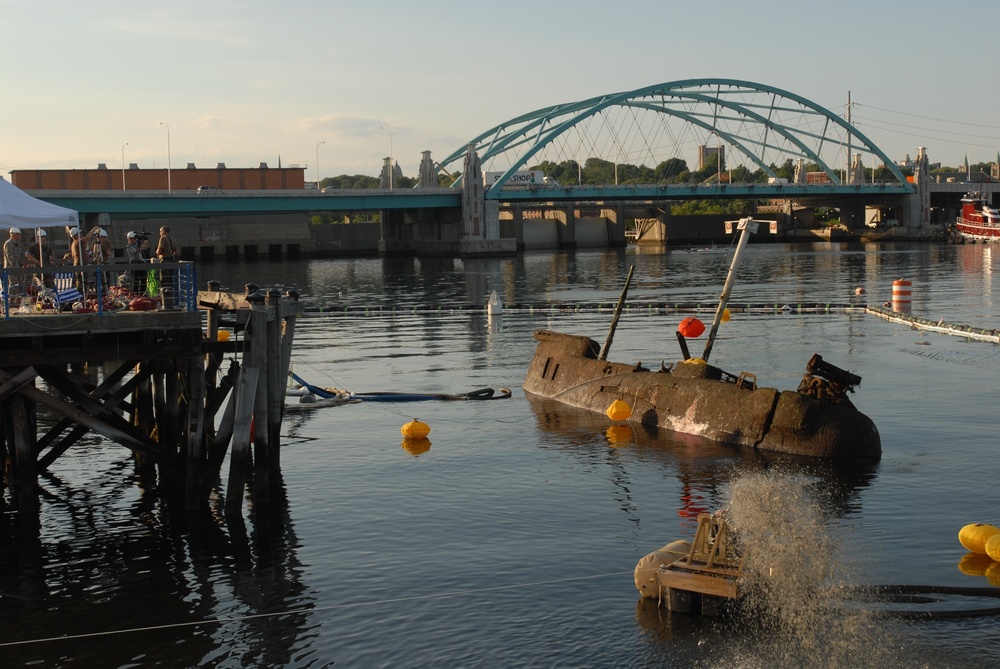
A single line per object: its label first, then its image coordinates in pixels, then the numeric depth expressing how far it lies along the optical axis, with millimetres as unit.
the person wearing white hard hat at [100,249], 25688
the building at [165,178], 169500
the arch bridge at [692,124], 151750
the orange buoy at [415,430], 28859
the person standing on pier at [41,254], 25875
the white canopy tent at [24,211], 24297
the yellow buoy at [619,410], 29500
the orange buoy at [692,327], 35250
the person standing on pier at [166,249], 27188
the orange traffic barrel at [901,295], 58000
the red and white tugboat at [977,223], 151000
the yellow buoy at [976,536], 18406
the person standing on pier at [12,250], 24453
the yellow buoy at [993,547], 18062
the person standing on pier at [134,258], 26234
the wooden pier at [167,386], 20609
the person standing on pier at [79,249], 25134
